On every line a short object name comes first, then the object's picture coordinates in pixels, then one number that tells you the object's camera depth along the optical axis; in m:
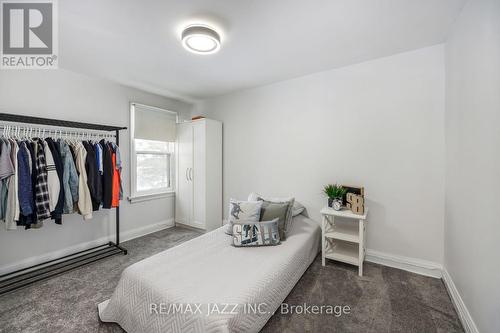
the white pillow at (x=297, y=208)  2.94
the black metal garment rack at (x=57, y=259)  2.19
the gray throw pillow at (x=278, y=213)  2.39
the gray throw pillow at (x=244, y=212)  2.45
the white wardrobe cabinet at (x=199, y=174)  3.67
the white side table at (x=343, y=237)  2.31
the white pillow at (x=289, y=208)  2.47
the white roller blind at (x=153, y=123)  3.54
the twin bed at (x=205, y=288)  1.31
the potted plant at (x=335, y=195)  2.52
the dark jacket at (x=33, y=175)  2.20
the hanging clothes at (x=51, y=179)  2.34
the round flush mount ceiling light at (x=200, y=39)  1.87
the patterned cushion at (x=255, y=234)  2.19
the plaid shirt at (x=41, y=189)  2.22
